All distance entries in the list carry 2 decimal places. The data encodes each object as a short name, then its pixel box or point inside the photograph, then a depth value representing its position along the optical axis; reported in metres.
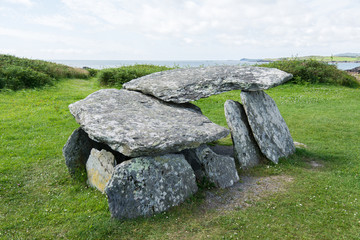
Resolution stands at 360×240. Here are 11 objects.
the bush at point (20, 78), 20.60
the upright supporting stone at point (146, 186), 5.97
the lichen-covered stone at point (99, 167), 7.10
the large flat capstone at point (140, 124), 6.24
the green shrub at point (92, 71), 33.47
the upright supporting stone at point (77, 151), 8.01
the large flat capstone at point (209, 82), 8.43
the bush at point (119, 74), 23.81
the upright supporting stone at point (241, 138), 8.27
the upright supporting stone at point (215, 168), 7.25
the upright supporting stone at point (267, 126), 8.52
